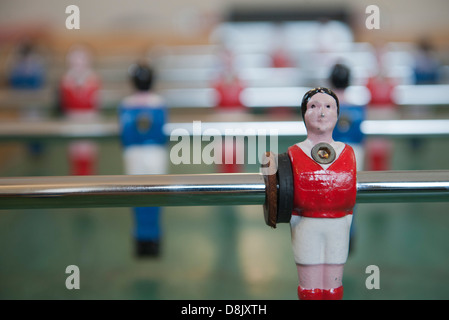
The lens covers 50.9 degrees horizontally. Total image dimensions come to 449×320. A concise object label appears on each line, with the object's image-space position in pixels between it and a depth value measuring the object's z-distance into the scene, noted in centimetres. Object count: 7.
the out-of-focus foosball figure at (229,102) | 131
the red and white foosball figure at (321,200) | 44
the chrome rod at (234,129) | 82
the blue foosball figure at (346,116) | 78
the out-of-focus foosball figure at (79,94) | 125
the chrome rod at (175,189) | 46
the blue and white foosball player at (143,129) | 79
